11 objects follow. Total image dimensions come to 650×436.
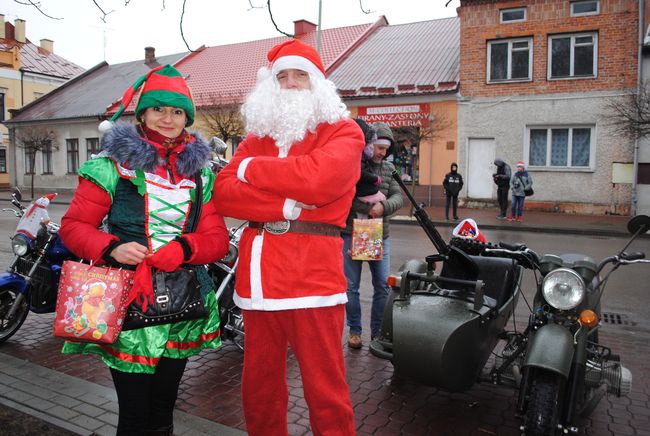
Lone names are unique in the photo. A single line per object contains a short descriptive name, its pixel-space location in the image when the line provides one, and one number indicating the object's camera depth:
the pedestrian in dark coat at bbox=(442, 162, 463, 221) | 17.17
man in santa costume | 2.38
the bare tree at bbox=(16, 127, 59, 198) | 28.12
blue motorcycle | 4.97
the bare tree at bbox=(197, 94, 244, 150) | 22.27
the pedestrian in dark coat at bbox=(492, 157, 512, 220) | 17.20
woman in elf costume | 2.41
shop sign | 21.05
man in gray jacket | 4.58
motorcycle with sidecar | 2.94
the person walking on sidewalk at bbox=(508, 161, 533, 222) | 16.58
